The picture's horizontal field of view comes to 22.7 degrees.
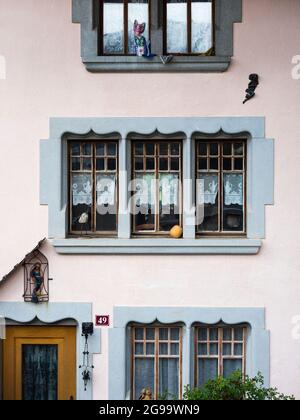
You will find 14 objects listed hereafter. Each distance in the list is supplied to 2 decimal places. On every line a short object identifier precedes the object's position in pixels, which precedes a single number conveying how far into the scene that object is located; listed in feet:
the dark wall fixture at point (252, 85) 33.24
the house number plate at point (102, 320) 33.83
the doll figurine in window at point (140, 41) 33.37
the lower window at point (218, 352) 34.32
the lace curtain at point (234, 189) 34.42
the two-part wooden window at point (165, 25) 34.01
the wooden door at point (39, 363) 34.37
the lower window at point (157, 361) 34.42
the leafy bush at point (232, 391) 30.83
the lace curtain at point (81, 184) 34.58
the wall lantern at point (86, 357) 33.63
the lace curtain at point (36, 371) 34.53
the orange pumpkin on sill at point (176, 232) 34.01
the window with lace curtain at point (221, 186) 34.37
